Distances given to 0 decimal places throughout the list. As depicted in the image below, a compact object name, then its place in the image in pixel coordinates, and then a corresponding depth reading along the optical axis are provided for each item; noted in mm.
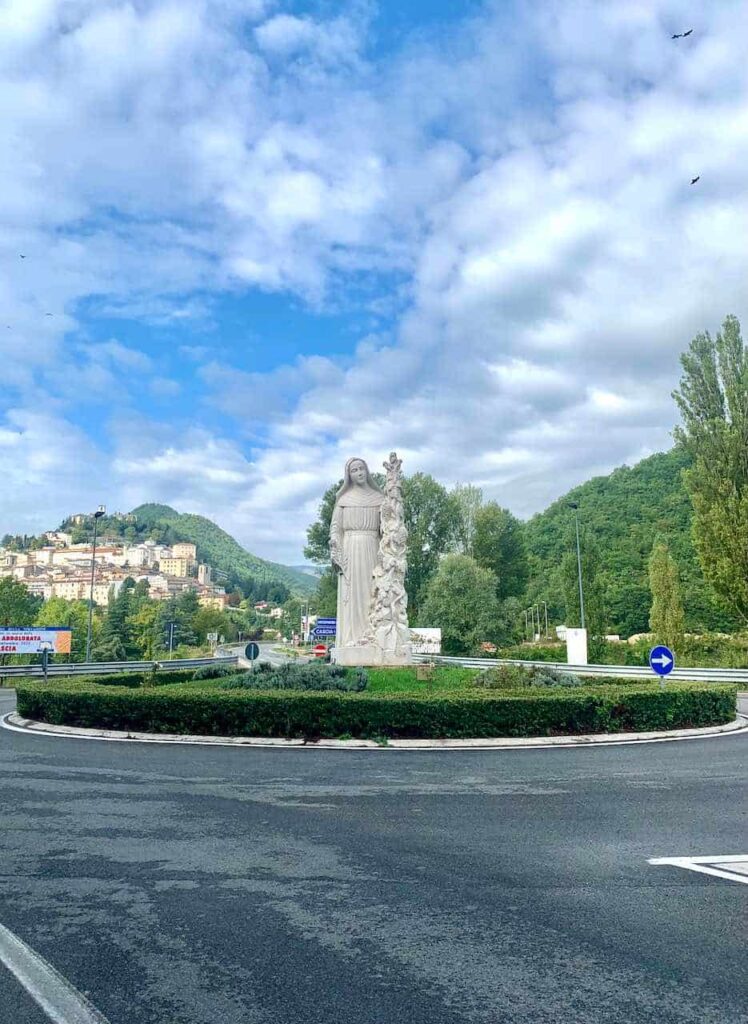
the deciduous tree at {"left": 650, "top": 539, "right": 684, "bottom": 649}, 38375
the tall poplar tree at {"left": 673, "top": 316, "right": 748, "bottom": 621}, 32375
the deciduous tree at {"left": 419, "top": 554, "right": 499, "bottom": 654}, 48031
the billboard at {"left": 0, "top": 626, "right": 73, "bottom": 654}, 31562
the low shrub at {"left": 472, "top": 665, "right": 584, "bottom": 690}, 17969
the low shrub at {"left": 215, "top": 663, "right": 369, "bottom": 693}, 17703
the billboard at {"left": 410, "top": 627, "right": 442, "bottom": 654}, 40750
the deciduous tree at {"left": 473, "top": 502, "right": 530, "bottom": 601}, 60500
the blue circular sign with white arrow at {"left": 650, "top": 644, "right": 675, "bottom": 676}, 16547
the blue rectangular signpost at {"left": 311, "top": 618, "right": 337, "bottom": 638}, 29500
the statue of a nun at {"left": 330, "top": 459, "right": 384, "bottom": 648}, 24844
